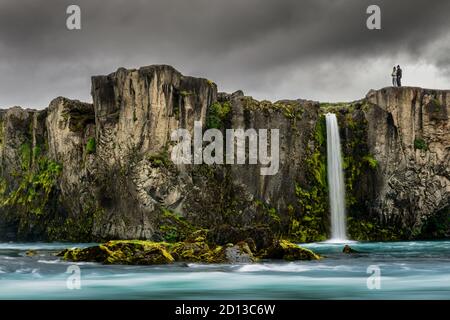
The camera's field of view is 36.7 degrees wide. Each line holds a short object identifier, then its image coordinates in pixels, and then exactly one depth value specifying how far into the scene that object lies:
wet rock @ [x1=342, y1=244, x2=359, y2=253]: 35.91
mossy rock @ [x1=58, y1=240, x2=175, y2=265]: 29.08
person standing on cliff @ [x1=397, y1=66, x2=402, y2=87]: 54.78
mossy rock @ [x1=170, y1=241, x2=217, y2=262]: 29.65
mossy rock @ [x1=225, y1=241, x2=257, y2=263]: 29.05
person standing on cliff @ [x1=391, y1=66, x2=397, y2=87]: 55.00
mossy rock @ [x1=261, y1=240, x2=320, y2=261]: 30.81
